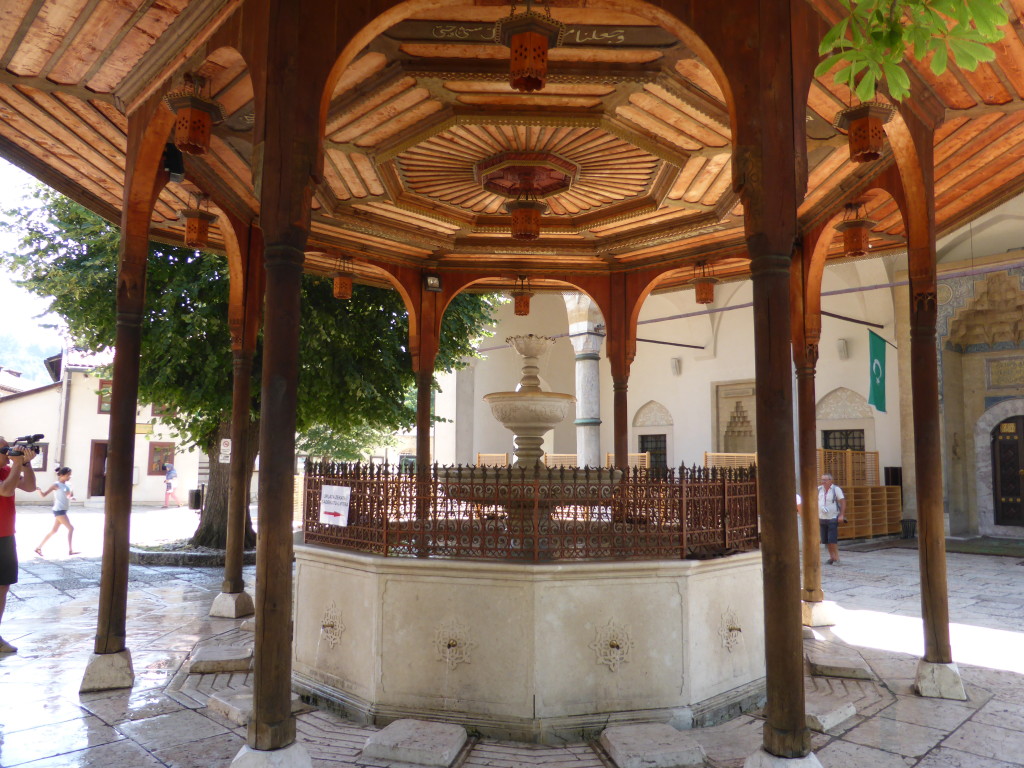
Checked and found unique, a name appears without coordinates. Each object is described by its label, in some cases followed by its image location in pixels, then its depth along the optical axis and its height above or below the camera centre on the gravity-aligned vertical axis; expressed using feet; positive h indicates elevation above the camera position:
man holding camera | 19.15 -1.16
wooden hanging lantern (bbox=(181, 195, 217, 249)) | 21.15 +6.97
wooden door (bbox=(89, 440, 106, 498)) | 80.59 -0.31
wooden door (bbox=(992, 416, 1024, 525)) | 48.80 +0.01
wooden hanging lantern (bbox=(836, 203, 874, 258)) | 21.12 +6.88
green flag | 45.52 +5.93
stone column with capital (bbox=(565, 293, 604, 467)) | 60.23 +9.94
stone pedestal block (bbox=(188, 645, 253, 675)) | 17.29 -4.60
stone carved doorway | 49.11 +0.33
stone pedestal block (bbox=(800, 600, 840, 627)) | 22.76 -4.47
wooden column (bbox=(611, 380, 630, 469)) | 29.55 +2.12
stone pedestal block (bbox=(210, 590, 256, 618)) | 23.88 -4.53
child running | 38.78 -2.18
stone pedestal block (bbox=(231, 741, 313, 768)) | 10.96 -4.34
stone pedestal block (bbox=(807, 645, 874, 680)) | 17.57 -4.67
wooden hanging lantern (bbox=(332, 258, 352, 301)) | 26.50 +6.56
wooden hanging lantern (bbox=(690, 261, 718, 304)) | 26.84 +6.78
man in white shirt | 37.70 -2.08
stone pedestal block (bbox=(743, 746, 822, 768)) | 10.85 -4.29
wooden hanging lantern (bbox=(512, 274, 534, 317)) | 29.37 +6.90
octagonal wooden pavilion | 11.65 +7.98
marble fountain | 14.37 -3.44
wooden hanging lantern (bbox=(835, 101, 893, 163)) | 14.43 +6.64
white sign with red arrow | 16.49 -0.86
